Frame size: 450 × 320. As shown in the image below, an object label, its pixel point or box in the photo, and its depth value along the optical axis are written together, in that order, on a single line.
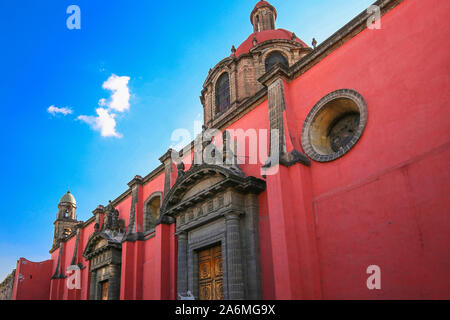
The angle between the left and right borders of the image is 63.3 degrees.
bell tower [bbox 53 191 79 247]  30.83
